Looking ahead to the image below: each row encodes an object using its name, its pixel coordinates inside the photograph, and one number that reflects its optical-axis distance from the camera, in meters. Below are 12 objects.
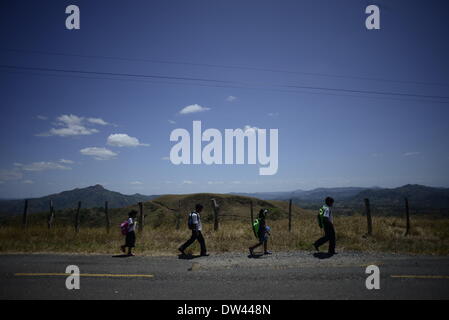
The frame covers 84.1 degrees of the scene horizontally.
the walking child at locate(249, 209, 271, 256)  9.56
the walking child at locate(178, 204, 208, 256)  9.34
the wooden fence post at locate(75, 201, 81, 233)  14.82
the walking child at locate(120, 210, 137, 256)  9.66
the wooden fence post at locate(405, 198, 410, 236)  13.14
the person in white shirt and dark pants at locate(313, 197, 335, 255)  9.44
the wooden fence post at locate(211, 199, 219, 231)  15.23
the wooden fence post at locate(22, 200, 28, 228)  15.64
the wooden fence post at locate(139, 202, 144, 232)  14.89
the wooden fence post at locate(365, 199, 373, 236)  12.70
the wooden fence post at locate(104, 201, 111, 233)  14.61
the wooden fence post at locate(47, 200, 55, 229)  16.48
